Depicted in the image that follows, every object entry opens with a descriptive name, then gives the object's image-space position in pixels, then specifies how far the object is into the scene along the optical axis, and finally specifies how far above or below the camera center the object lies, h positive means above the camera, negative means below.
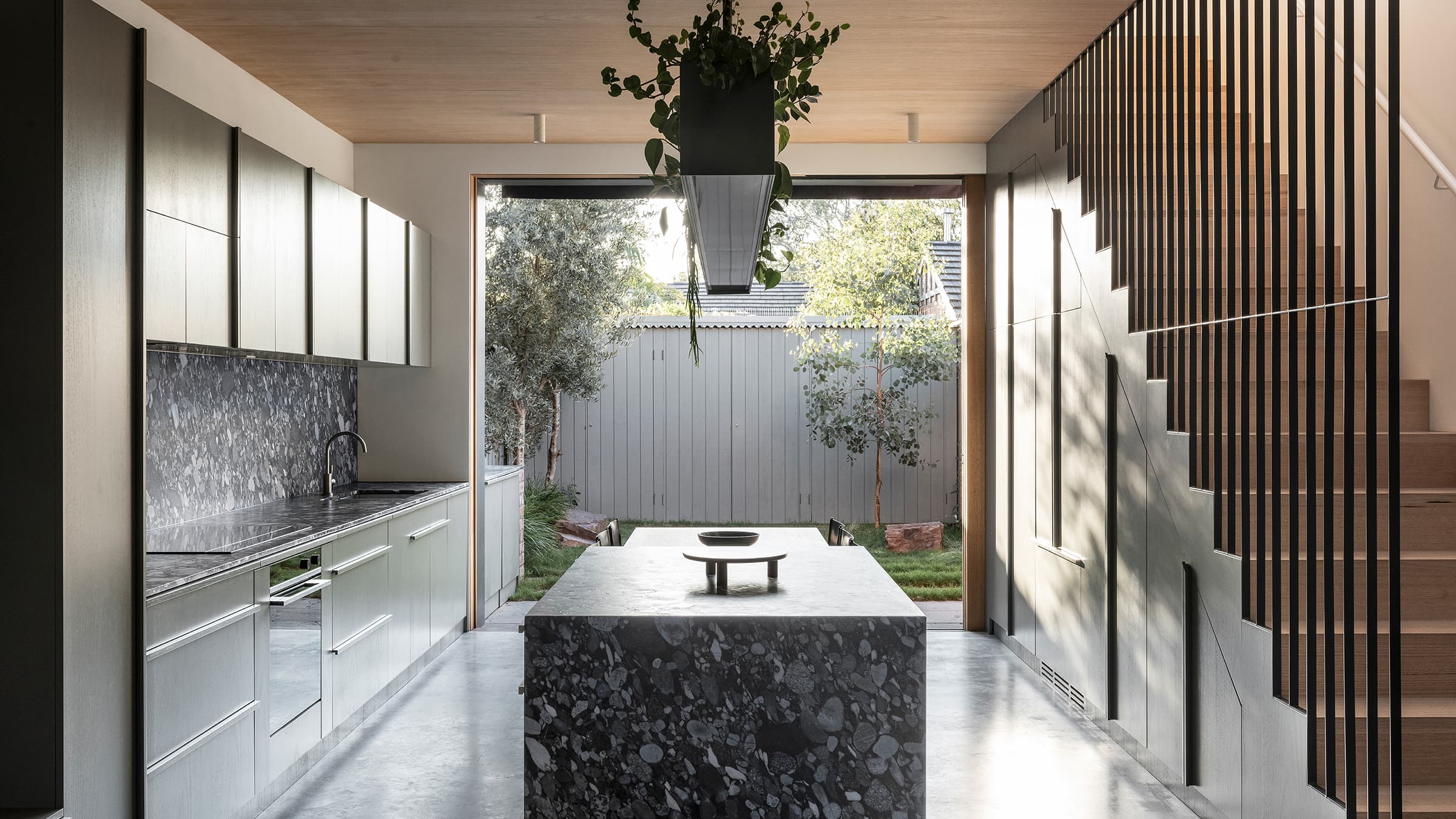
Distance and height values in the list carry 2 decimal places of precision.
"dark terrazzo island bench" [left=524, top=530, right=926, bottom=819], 2.46 -0.76
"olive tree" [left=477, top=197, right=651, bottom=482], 7.74 +1.03
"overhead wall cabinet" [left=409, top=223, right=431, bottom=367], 5.39 +0.66
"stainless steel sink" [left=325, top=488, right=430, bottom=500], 4.79 -0.39
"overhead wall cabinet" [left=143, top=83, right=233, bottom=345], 2.82 +0.60
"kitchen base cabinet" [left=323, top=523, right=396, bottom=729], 3.65 -0.82
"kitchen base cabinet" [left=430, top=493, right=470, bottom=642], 5.05 -0.86
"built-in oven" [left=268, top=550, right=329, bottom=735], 3.19 -0.75
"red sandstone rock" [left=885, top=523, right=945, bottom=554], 8.25 -1.06
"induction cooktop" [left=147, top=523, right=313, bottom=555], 3.07 -0.41
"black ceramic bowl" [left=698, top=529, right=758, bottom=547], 3.31 -0.43
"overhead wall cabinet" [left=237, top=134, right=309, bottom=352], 3.46 +0.62
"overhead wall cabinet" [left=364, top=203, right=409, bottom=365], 4.78 +0.66
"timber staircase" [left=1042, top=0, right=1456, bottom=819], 2.34 +0.13
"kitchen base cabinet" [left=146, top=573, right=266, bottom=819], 2.54 -0.80
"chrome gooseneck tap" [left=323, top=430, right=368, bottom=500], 4.71 -0.27
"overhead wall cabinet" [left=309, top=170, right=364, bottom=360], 4.13 +0.65
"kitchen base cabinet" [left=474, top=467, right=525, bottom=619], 5.87 -0.78
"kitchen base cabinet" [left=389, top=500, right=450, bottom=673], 4.41 -0.77
